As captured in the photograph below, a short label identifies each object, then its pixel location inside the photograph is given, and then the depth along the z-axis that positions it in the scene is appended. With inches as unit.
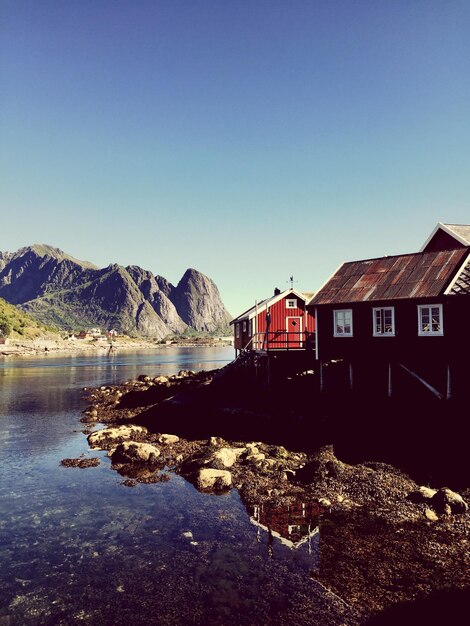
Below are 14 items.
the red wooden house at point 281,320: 1466.5
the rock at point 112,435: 999.0
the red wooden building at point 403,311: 835.4
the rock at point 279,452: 821.2
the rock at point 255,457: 797.9
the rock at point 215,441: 924.3
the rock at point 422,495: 604.4
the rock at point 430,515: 554.4
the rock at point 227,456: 783.7
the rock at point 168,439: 968.3
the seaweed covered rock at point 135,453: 840.9
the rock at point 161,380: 2062.7
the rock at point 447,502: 568.7
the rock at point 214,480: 698.8
